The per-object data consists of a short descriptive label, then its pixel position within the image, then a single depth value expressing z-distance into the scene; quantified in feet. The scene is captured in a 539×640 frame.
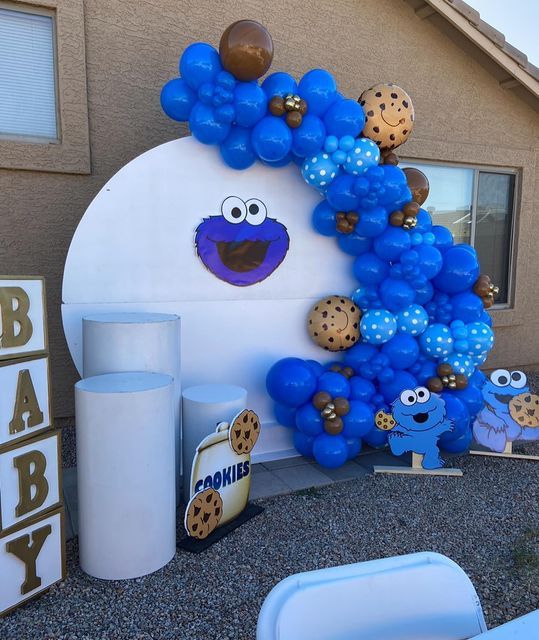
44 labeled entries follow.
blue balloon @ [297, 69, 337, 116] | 11.78
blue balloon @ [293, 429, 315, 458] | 12.67
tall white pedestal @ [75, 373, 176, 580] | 8.02
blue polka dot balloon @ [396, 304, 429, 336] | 12.84
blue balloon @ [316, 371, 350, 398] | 12.26
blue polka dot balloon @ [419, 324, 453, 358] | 13.00
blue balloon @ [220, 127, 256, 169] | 11.73
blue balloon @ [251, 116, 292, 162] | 11.32
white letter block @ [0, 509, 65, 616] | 7.28
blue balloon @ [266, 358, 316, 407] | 12.06
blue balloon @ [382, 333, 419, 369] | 12.80
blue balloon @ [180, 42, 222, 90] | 10.87
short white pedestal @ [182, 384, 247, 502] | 10.23
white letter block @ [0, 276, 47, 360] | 7.13
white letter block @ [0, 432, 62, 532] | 7.23
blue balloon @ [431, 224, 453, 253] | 13.75
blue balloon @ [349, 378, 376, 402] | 12.62
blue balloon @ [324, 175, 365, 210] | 12.07
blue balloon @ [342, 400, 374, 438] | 12.28
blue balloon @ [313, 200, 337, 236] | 12.99
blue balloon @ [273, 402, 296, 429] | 12.82
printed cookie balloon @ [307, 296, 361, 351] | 13.00
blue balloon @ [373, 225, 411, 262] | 12.55
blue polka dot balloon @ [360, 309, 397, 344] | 12.63
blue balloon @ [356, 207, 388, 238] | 12.42
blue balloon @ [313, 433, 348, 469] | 12.17
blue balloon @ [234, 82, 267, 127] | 11.10
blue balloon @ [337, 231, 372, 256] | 13.28
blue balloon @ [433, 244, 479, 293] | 13.15
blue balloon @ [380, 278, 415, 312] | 12.67
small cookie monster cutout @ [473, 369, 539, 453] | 12.90
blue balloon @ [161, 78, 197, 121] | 11.43
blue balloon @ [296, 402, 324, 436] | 12.19
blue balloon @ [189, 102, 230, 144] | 11.26
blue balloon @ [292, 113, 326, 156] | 11.64
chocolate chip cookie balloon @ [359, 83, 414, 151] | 12.54
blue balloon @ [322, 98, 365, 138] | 11.76
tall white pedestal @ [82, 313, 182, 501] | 9.66
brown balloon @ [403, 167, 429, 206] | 14.70
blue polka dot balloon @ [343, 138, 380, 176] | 11.87
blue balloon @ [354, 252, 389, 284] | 13.16
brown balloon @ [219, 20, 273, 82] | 10.70
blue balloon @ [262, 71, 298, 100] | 11.55
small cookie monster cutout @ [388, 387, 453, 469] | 12.17
